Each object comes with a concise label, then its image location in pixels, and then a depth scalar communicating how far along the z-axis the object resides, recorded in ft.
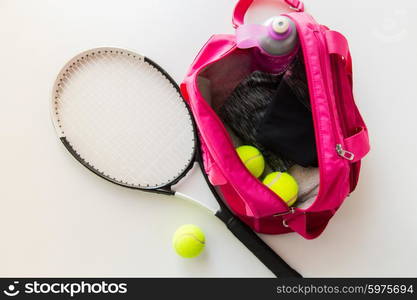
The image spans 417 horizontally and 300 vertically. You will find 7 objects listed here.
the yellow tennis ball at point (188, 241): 3.00
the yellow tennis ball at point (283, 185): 2.77
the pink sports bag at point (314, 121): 2.48
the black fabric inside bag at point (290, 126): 2.85
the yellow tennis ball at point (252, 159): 2.85
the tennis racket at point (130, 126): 3.04
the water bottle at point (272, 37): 2.50
